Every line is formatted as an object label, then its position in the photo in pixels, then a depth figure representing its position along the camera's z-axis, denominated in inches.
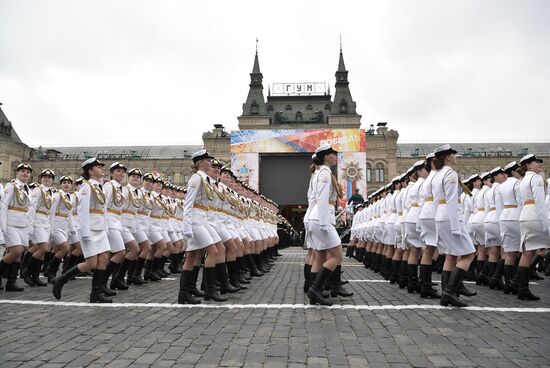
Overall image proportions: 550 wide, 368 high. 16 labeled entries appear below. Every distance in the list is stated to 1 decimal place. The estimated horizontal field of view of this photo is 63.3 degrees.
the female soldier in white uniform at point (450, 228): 233.0
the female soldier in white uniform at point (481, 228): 357.3
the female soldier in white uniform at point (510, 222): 288.2
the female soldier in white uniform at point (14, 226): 318.3
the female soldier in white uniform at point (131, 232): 334.0
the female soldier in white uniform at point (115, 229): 295.4
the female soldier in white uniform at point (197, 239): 250.5
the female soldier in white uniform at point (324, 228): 237.1
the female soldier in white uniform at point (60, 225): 381.1
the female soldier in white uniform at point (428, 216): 264.5
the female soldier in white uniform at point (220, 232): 265.9
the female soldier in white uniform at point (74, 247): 412.5
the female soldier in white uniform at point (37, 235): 347.3
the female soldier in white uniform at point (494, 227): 322.7
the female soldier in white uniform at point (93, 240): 255.1
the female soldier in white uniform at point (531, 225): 265.6
